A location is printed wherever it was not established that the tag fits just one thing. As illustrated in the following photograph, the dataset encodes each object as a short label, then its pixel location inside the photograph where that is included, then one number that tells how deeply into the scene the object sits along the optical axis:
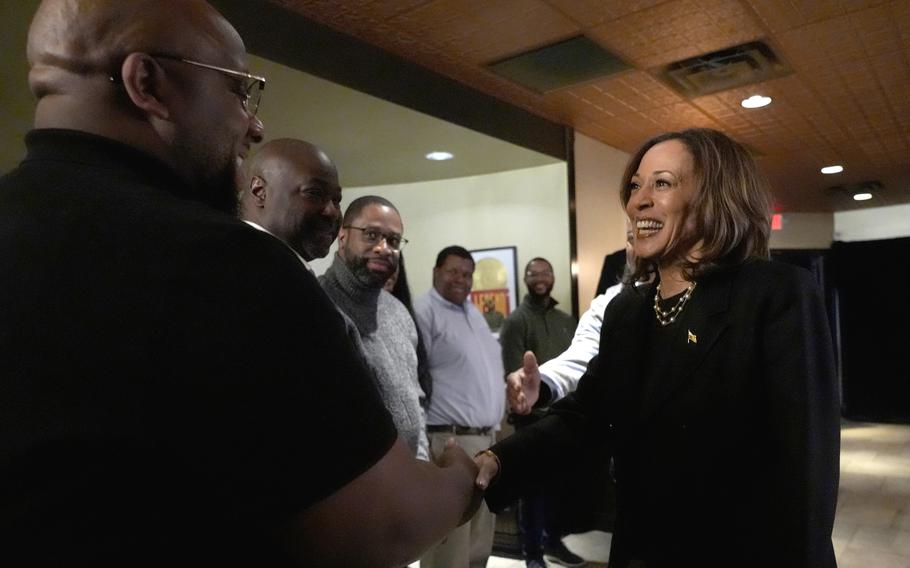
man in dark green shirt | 3.63
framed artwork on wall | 5.49
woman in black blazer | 1.22
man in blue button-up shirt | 3.17
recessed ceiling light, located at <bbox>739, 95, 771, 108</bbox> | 4.47
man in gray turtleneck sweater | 2.03
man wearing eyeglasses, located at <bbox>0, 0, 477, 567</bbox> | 0.61
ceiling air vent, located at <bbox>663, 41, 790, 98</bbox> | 3.69
